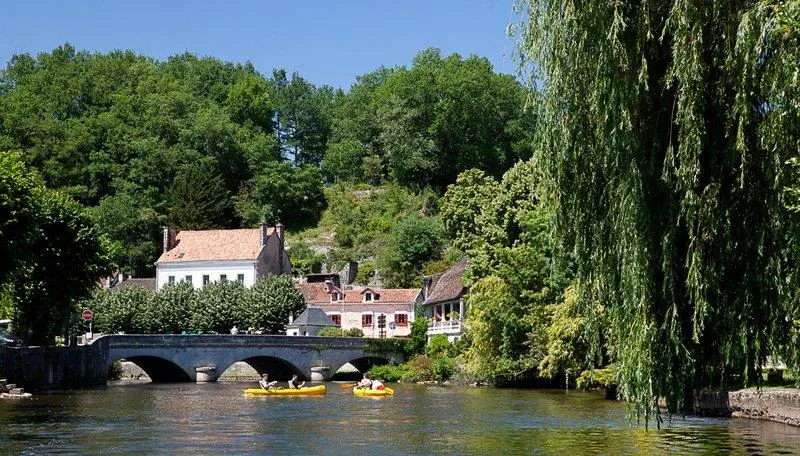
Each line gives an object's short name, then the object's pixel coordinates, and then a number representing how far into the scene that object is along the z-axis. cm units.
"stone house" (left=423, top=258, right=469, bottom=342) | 7512
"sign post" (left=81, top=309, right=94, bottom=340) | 6969
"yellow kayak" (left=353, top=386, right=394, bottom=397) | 5478
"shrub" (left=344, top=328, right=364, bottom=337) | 8606
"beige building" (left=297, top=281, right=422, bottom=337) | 9150
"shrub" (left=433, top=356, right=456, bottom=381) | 6794
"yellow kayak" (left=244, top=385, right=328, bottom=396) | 5700
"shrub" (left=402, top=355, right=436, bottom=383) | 7081
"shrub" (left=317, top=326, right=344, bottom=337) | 8431
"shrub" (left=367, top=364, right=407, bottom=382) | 7338
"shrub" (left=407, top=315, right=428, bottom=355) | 7700
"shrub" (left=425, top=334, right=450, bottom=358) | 7306
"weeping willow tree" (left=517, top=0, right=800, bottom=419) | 1662
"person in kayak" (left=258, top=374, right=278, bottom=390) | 5778
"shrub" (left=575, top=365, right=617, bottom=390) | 4444
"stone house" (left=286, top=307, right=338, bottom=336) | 8412
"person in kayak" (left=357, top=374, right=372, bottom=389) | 5653
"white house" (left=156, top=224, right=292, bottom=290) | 9531
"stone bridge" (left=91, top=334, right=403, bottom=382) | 6956
